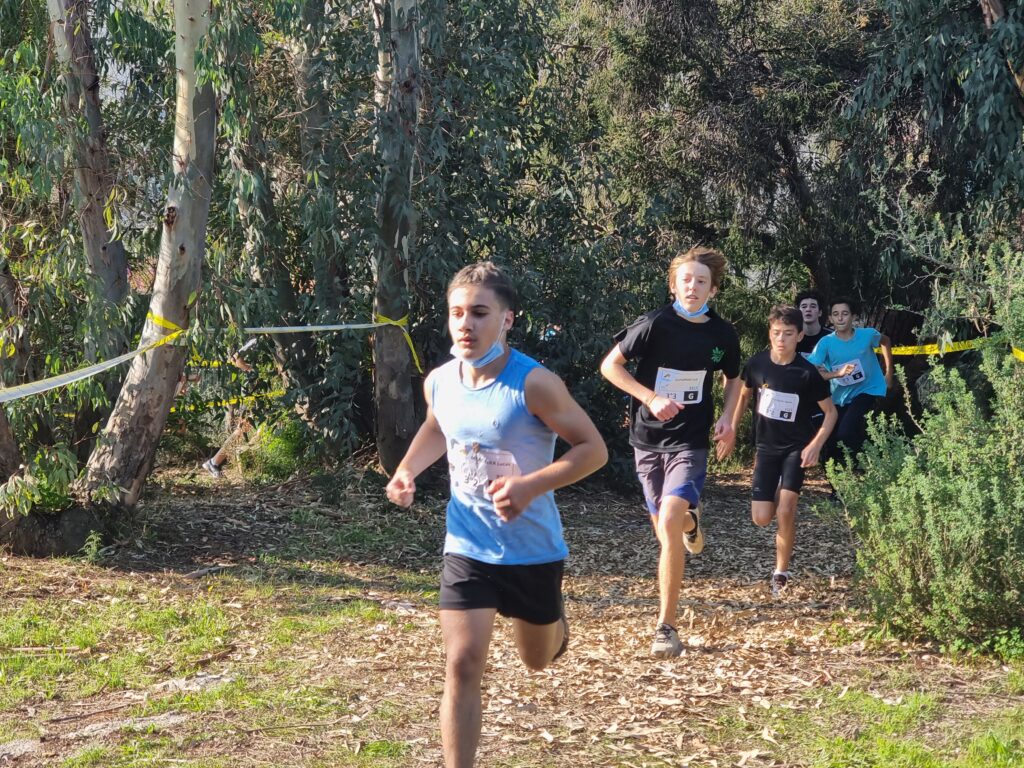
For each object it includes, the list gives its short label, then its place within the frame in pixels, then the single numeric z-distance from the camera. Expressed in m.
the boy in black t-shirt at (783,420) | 7.21
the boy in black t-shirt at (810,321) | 9.90
